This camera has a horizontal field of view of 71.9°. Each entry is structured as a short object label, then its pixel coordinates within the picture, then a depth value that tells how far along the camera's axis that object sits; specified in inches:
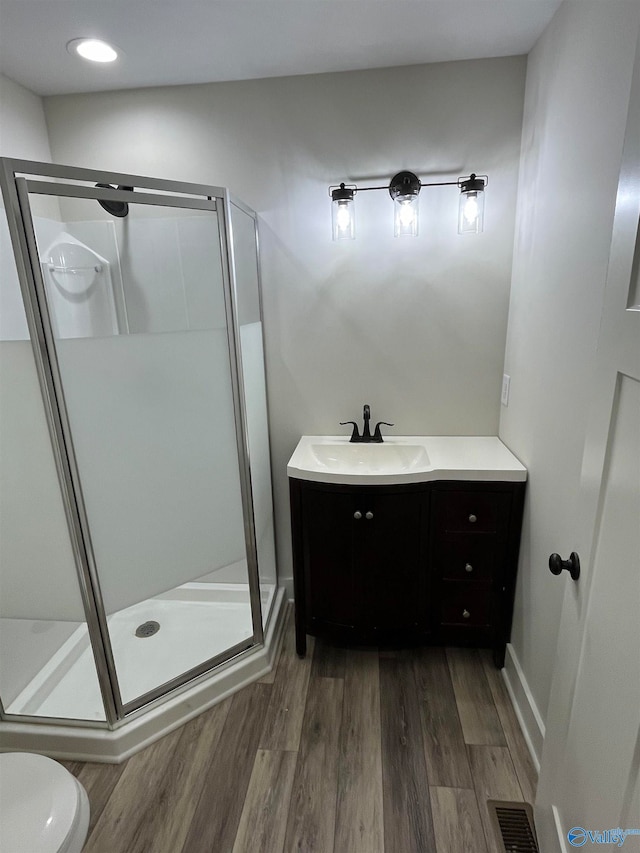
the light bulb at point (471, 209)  69.9
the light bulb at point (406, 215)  71.5
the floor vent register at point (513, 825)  51.8
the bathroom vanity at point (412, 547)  68.9
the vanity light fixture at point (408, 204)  69.4
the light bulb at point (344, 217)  72.4
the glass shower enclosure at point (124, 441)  55.6
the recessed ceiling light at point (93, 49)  61.5
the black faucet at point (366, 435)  81.4
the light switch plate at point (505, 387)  77.8
